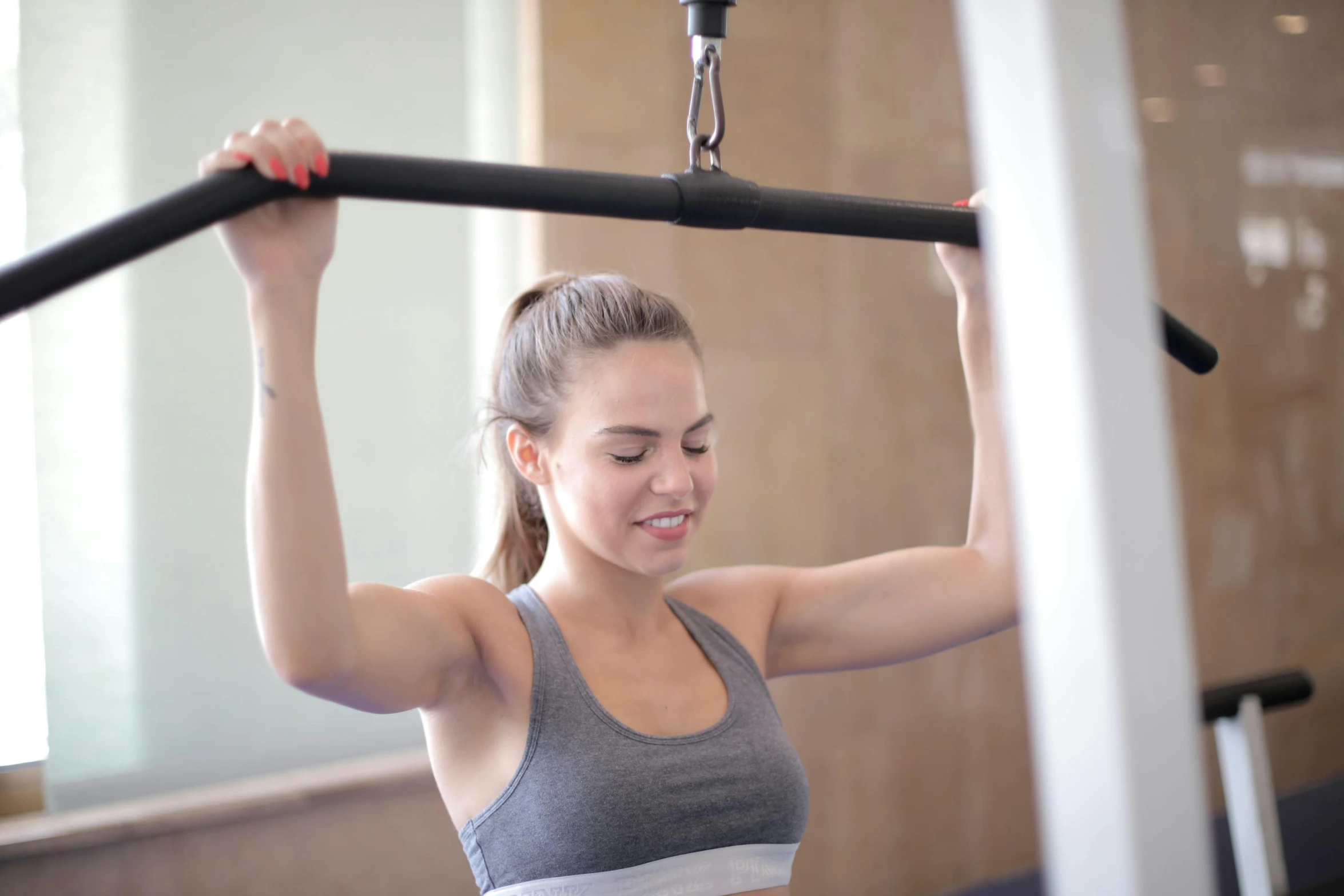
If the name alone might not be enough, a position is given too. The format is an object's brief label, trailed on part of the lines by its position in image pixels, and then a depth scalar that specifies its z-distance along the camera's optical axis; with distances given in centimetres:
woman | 107
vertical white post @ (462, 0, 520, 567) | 222
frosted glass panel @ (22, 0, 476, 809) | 186
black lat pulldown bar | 68
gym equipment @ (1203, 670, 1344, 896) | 160
